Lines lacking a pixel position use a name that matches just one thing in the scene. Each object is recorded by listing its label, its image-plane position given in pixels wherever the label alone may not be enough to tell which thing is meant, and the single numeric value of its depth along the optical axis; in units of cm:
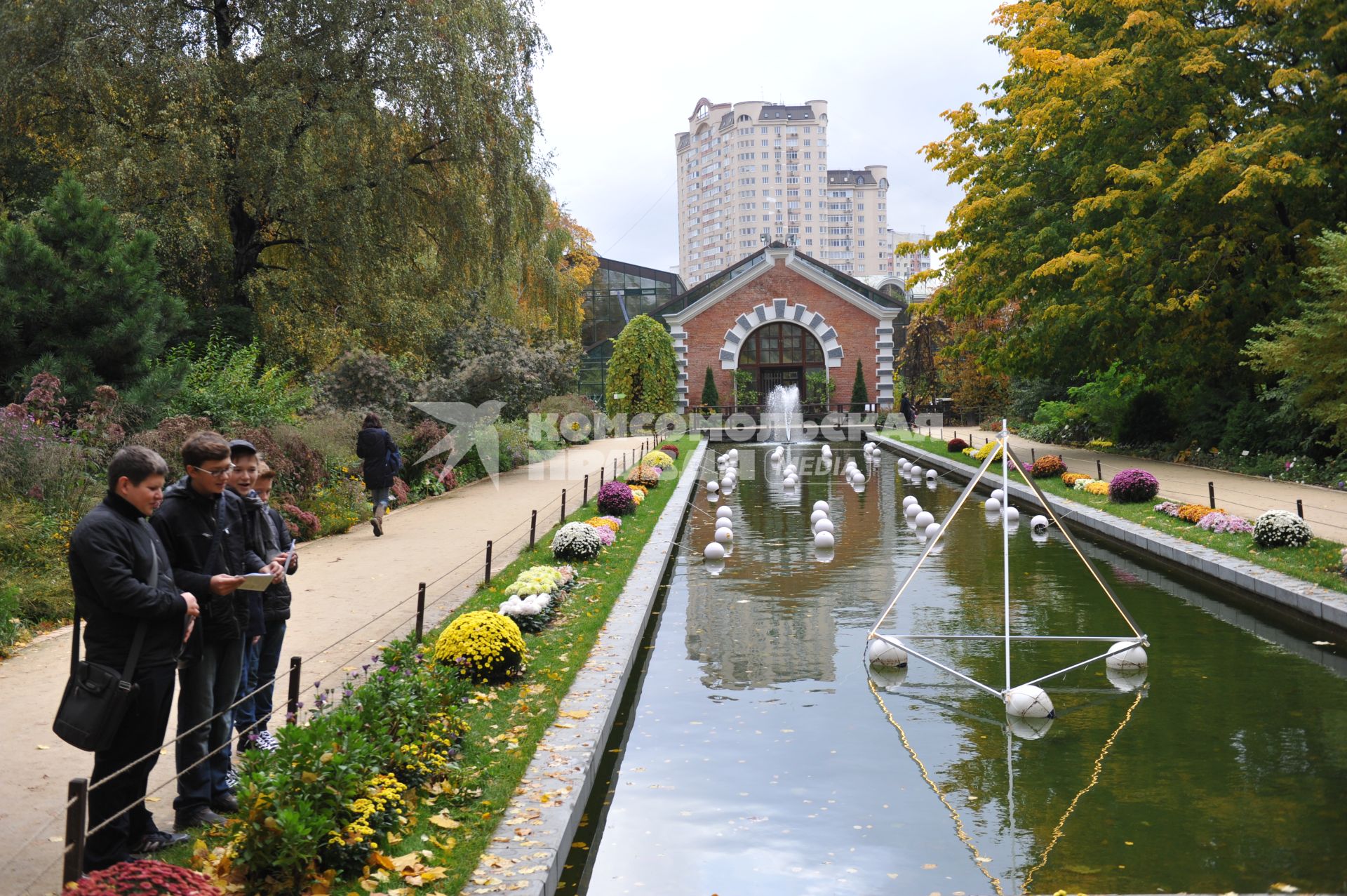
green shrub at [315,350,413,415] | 2114
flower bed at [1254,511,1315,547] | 1269
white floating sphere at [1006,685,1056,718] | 777
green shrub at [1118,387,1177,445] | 2745
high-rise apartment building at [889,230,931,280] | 15912
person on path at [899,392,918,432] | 4554
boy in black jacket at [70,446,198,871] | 450
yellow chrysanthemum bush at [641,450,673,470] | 2641
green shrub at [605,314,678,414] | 4644
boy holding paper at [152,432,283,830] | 521
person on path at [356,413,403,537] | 1518
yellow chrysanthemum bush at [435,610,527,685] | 784
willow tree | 1870
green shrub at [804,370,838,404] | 4981
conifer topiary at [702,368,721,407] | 4972
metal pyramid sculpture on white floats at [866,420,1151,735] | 779
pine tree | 1448
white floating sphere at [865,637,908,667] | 919
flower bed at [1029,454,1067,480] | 2255
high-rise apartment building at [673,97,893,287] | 14712
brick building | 5000
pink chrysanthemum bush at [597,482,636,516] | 1738
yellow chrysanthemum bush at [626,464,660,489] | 2192
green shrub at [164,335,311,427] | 1602
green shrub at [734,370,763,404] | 4997
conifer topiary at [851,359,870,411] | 4934
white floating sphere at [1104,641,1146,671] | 891
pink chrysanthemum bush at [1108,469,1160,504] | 1766
